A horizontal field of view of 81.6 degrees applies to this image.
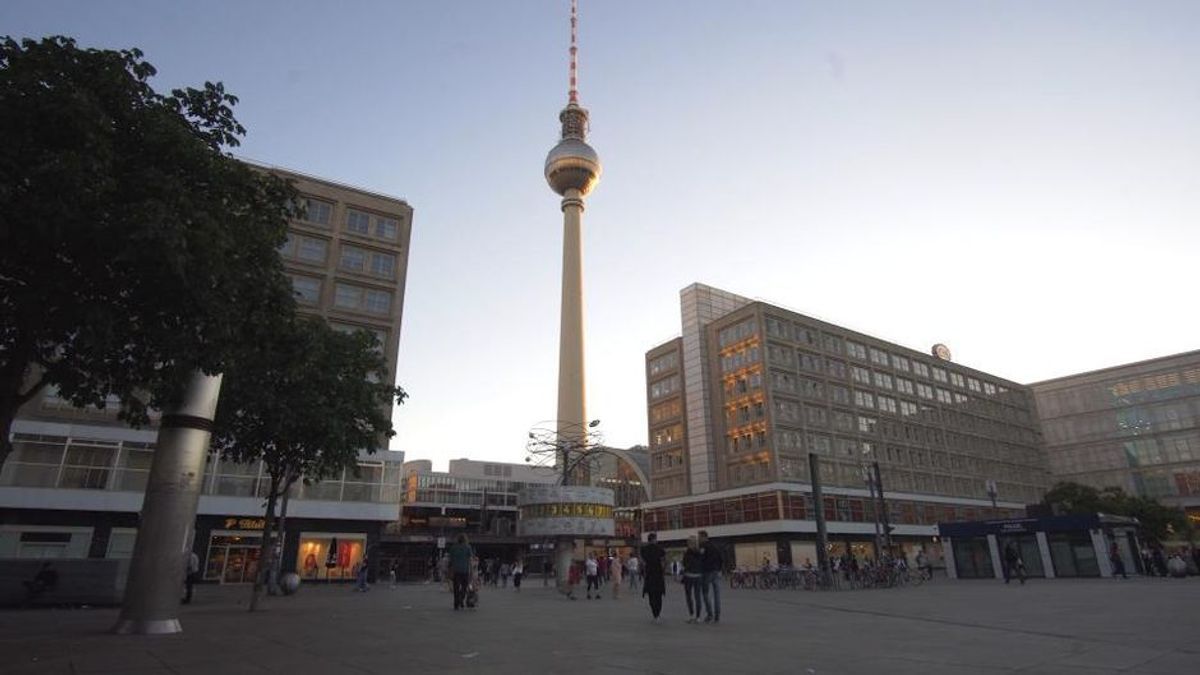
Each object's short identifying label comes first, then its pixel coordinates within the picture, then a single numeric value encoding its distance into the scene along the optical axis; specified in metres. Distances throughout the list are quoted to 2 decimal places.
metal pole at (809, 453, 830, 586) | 32.16
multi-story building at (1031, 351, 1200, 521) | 86.19
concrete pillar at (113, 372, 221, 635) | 10.44
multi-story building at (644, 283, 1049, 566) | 67.19
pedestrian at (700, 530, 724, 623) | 13.34
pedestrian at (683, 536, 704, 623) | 13.79
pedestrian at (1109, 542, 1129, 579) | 31.08
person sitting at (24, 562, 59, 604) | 17.83
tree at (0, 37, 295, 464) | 8.88
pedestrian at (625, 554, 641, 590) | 34.90
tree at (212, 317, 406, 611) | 17.33
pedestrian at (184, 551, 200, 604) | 20.30
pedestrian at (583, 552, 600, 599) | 24.69
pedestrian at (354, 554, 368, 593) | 30.60
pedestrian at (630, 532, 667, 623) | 13.91
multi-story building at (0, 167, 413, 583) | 33.44
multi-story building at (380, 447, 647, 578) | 84.12
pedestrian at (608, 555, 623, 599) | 24.67
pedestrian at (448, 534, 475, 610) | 17.09
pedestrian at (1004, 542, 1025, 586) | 29.33
